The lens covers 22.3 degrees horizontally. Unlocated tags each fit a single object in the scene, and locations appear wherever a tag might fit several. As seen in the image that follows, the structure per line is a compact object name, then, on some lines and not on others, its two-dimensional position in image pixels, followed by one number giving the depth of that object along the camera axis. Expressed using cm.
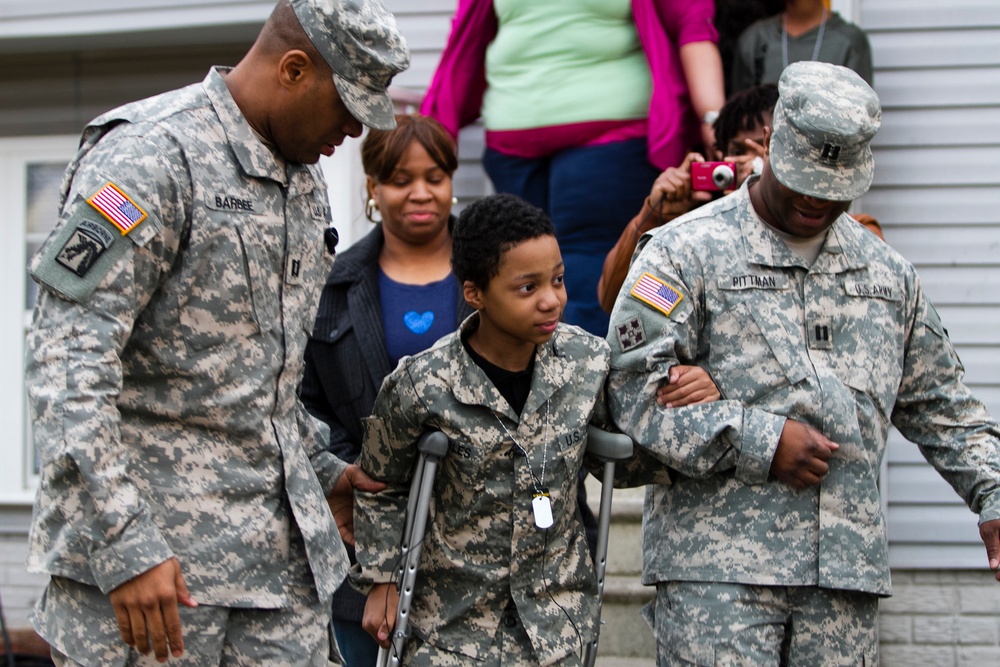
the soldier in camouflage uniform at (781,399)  619
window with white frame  1398
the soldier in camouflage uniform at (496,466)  625
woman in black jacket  767
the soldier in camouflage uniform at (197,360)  473
